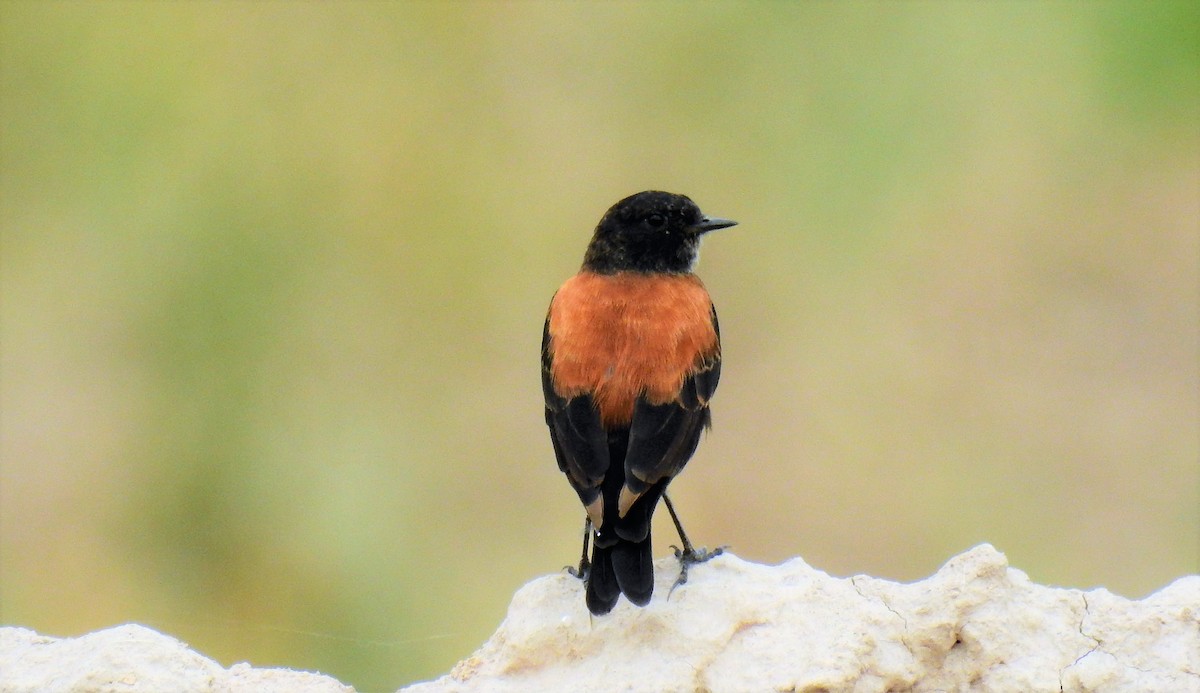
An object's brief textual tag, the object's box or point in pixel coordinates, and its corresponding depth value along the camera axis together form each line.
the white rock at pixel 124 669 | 6.55
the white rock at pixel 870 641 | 6.66
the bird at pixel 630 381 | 7.84
